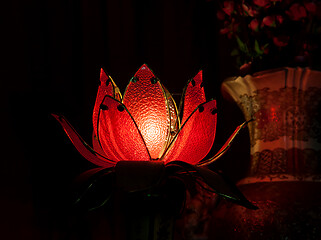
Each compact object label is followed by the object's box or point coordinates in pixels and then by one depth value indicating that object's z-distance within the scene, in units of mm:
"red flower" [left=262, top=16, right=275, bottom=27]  905
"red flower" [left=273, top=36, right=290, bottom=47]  894
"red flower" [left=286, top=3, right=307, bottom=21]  883
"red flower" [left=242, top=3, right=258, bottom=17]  937
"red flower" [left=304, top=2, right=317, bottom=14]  875
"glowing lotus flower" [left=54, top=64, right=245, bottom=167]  765
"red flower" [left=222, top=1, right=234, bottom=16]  954
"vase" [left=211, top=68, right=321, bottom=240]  825
